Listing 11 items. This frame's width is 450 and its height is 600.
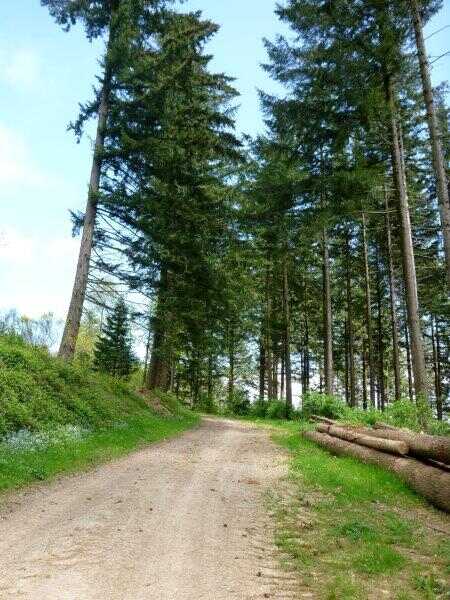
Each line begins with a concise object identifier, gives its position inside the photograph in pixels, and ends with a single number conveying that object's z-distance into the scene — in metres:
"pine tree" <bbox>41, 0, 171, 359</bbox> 16.83
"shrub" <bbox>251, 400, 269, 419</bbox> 31.69
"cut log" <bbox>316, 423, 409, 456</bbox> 9.58
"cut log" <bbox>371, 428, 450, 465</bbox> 7.93
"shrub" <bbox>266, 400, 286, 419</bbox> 28.29
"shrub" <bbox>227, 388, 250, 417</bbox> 37.71
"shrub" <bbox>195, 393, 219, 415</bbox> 38.41
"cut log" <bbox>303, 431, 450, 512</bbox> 7.47
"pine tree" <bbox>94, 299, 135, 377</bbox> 39.44
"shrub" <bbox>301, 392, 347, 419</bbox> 20.16
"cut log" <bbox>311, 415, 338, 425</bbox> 15.23
